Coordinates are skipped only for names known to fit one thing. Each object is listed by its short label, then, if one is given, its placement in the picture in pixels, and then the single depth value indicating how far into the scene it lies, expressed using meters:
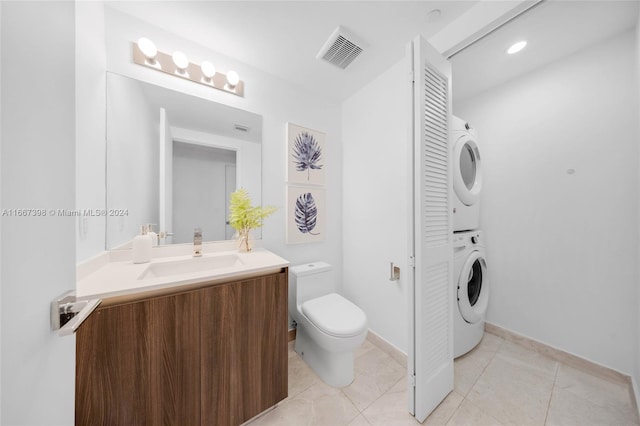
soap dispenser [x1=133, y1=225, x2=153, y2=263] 1.23
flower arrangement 1.58
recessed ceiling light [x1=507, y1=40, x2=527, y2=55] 1.48
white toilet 1.34
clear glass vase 1.60
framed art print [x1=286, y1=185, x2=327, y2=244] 1.90
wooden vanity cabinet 0.82
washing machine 1.59
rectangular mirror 1.27
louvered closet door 1.13
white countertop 0.85
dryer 1.59
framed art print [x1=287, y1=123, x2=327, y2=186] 1.89
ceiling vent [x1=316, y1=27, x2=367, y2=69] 1.42
